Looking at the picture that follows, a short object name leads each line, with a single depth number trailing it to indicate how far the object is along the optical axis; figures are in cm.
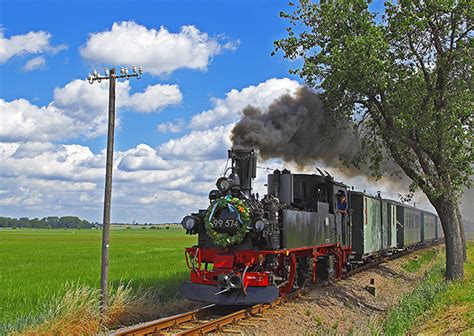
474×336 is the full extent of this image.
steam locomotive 1223
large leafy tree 1633
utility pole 1198
